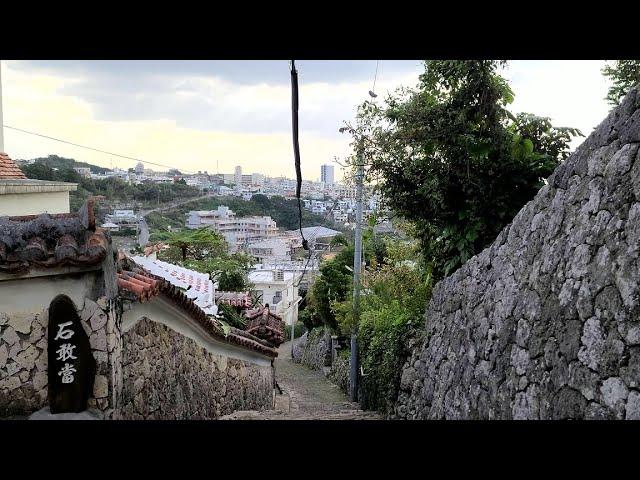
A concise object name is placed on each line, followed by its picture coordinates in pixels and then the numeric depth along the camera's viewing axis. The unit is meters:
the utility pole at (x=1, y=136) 6.02
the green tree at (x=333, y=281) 11.52
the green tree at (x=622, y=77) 4.31
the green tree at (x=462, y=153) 4.96
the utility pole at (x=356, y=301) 7.30
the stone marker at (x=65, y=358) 2.61
